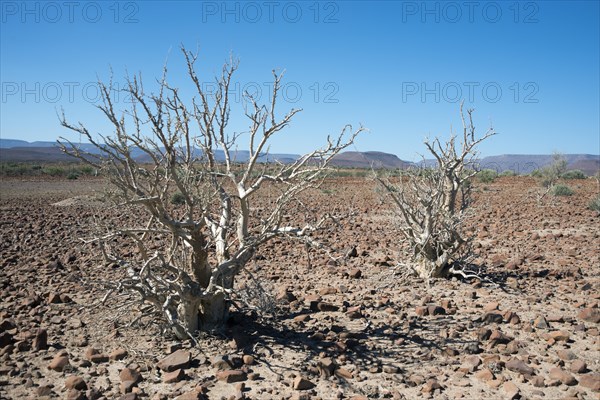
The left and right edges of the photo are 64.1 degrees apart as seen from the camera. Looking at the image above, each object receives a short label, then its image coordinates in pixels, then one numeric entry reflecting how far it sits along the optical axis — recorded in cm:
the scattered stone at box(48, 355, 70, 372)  380
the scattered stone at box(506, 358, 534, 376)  369
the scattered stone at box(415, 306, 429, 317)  505
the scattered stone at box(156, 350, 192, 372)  374
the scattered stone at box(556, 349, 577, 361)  392
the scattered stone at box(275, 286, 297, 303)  553
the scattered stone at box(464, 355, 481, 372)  381
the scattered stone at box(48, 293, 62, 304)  534
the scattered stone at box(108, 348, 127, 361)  395
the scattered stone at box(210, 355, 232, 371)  380
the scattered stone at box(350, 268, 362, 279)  668
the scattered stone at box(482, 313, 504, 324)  476
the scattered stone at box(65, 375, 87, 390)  350
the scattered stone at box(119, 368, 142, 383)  356
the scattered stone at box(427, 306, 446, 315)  508
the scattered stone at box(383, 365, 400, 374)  378
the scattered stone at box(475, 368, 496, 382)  364
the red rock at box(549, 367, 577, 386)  354
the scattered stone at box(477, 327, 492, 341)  434
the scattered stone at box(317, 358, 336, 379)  374
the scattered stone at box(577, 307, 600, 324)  473
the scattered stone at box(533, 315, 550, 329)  460
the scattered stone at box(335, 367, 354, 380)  370
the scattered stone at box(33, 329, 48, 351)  417
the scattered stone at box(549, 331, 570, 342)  427
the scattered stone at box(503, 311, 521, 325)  473
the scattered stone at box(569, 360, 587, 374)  370
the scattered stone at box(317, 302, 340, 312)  523
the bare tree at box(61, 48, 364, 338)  366
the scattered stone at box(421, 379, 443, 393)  348
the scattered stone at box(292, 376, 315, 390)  352
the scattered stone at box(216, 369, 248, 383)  363
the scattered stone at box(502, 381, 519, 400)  338
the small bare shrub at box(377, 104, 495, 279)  627
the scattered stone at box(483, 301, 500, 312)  512
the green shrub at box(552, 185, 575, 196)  1858
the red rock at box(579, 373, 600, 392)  344
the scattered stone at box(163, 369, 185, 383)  359
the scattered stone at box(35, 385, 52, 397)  345
